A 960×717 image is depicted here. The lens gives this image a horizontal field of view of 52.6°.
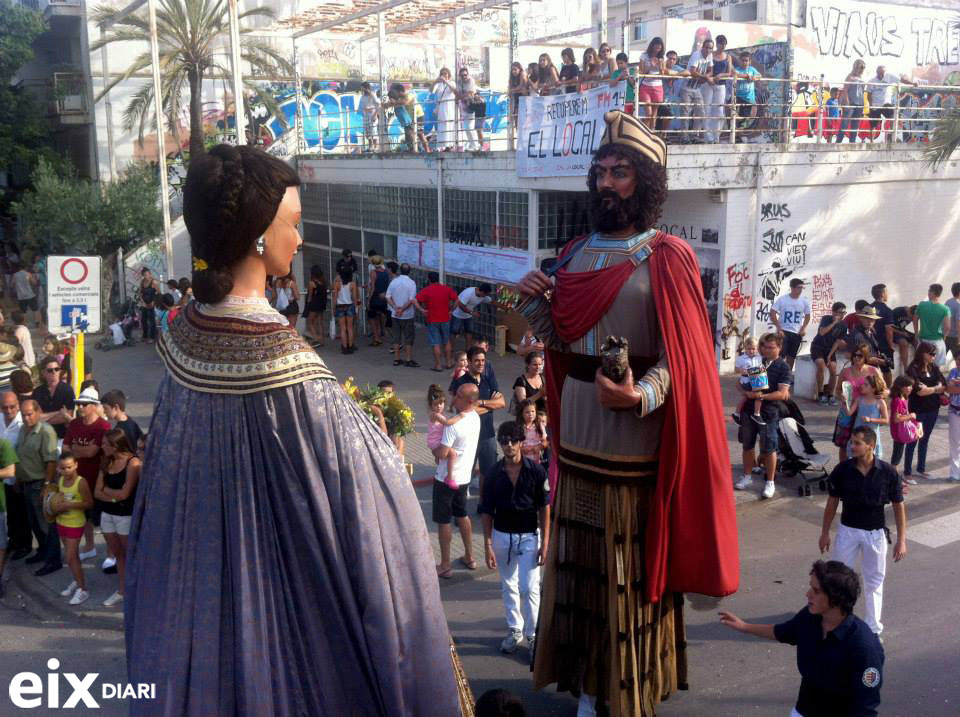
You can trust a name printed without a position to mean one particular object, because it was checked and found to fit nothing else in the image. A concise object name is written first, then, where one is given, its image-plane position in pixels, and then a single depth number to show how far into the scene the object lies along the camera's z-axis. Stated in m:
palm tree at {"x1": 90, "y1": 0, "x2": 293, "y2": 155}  21.92
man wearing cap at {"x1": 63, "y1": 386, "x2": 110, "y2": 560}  7.73
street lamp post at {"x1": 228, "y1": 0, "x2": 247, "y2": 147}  14.08
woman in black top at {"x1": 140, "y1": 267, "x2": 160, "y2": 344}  18.91
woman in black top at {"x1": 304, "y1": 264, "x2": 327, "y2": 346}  17.72
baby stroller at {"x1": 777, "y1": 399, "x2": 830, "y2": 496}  9.81
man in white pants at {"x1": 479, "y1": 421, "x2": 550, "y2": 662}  6.29
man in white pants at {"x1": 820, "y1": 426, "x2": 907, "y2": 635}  6.14
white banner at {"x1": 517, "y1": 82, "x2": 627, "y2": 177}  12.90
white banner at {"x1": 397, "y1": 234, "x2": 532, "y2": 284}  15.52
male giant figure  4.10
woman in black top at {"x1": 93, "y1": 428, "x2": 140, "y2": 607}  7.15
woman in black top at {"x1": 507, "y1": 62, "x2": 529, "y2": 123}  15.17
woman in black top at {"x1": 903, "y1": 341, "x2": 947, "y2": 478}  9.95
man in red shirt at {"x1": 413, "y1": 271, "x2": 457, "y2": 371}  15.10
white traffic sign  10.33
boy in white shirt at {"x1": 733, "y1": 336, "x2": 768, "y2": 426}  9.43
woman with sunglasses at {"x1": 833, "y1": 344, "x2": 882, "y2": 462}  9.22
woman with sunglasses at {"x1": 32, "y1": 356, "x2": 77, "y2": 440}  9.50
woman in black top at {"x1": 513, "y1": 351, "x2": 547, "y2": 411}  8.90
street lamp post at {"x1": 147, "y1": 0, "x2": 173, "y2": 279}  17.36
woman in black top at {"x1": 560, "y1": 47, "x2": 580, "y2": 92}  14.59
